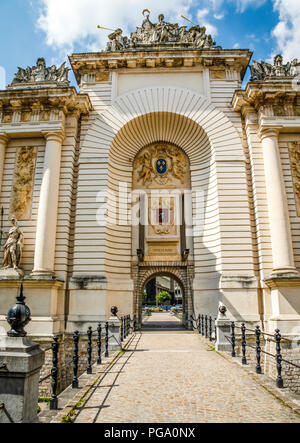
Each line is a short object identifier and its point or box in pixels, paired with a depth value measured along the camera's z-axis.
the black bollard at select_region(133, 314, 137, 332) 18.93
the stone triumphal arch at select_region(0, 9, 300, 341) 16.91
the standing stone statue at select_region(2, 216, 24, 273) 16.66
